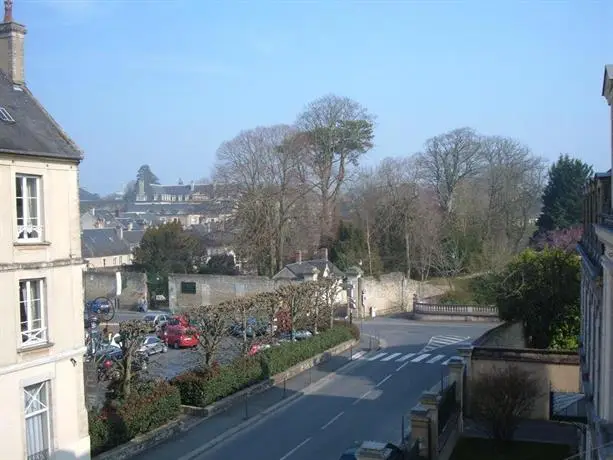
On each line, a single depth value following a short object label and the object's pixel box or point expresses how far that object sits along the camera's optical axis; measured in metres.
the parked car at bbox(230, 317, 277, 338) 31.05
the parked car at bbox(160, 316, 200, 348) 35.50
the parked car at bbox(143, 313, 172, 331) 38.62
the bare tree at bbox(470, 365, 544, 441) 19.50
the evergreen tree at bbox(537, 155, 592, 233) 55.59
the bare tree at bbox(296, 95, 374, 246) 55.47
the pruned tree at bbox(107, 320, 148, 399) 21.12
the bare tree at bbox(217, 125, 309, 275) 51.53
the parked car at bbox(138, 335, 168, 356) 32.72
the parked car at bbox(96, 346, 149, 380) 21.75
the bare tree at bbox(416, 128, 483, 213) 60.03
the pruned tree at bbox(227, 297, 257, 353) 28.10
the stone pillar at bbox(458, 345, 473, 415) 23.00
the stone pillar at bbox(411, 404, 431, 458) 17.03
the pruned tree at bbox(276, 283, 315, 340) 33.41
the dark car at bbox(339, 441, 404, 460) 13.03
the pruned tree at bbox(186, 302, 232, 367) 25.73
